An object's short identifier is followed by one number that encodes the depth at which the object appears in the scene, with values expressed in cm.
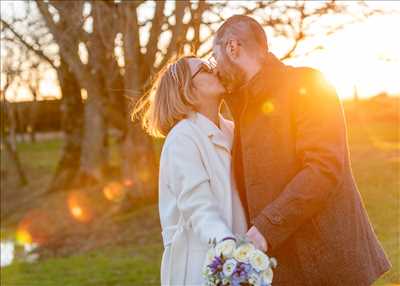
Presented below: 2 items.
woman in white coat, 403
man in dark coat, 382
